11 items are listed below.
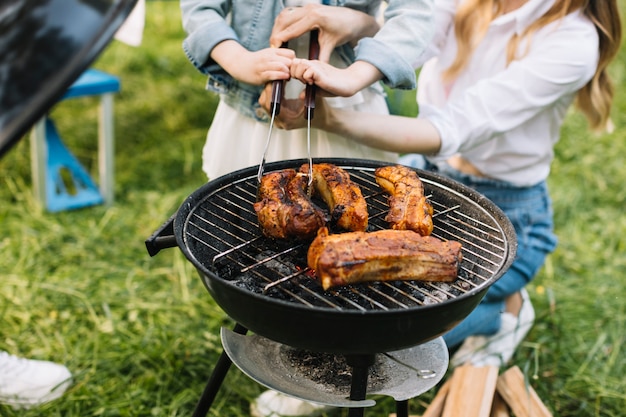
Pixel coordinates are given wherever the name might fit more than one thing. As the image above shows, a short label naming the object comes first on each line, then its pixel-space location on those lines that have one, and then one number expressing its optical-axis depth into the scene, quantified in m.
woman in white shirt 2.61
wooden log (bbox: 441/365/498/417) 2.53
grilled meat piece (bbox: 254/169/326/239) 1.81
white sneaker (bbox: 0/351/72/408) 2.76
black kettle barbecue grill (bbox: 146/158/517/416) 1.57
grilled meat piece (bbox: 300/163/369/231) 1.88
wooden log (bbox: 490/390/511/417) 2.73
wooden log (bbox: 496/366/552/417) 2.69
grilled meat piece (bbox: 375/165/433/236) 1.90
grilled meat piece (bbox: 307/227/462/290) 1.65
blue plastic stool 4.26
